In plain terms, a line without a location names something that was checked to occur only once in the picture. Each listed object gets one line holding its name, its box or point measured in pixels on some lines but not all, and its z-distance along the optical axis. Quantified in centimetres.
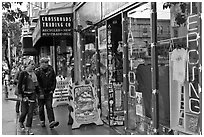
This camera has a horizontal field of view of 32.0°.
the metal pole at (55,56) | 1759
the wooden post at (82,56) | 1100
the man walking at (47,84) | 818
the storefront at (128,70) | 552
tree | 913
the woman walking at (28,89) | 773
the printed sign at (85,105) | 817
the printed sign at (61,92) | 1166
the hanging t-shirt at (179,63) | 506
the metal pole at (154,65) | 576
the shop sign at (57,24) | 1234
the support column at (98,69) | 914
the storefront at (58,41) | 1236
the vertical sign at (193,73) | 474
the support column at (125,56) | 696
